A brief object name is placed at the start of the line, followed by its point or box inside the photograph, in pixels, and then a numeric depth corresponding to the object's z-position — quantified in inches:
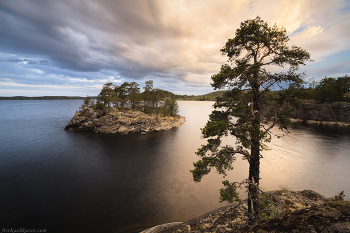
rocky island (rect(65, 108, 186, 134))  1873.8
